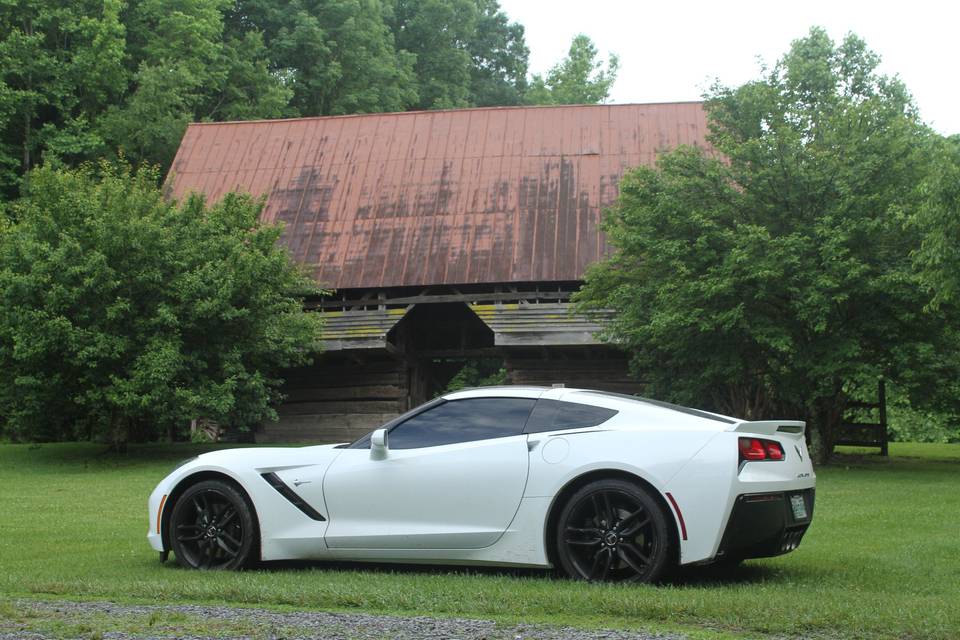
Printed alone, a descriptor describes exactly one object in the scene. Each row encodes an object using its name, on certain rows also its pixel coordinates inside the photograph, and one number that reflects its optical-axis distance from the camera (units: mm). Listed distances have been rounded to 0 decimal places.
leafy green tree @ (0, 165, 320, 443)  21016
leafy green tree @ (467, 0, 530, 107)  65625
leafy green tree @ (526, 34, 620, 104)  59875
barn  26969
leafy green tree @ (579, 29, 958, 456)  18281
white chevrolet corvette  6863
